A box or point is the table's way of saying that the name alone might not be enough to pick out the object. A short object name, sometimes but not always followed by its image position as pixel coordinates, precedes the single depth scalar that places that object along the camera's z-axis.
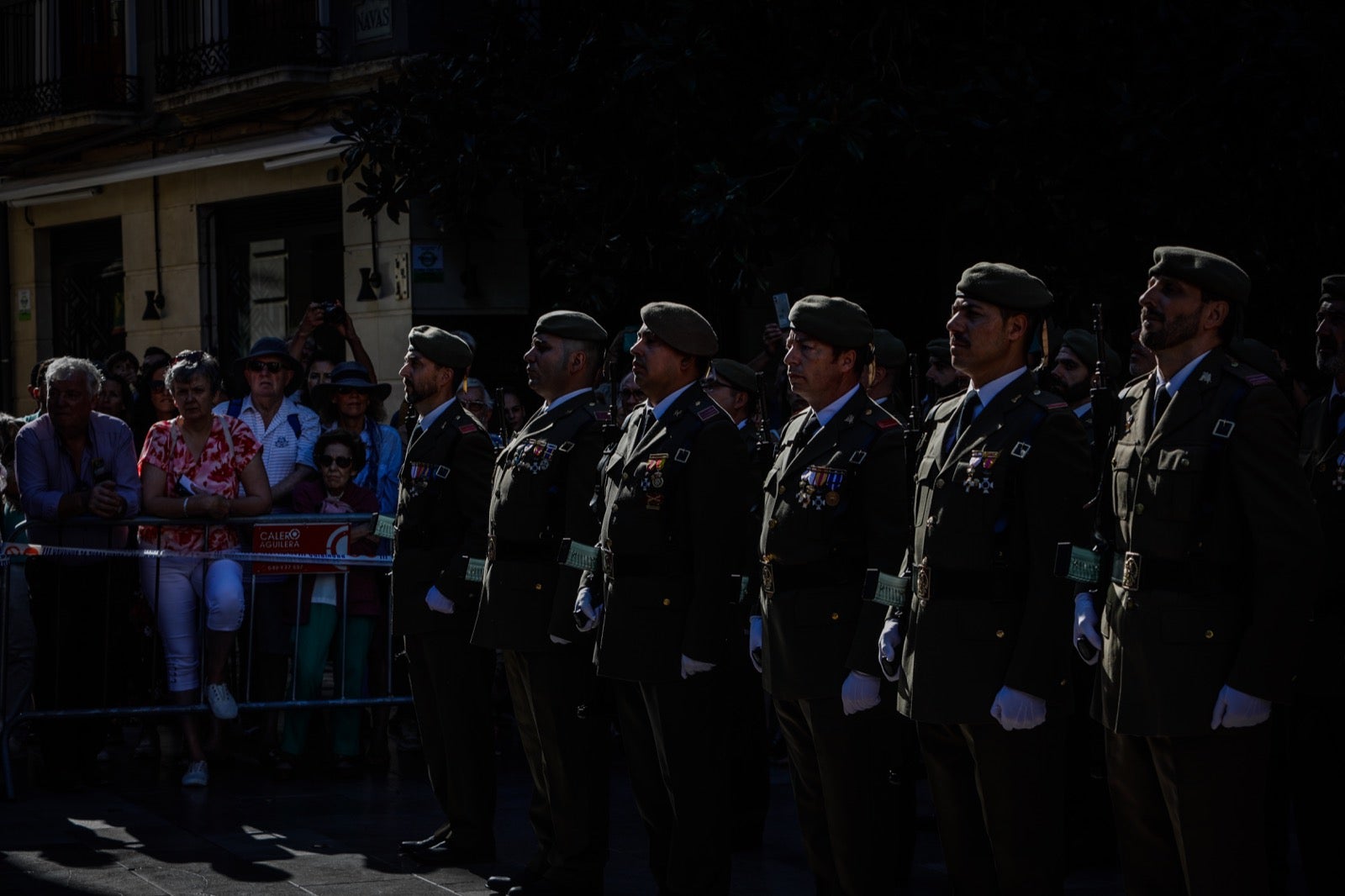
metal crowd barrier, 9.24
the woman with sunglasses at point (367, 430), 10.48
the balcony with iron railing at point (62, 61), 20.80
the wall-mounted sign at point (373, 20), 17.22
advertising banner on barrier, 9.86
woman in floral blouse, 9.66
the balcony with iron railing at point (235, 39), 17.86
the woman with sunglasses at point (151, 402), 11.99
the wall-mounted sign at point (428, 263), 16.89
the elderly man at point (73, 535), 9.45
